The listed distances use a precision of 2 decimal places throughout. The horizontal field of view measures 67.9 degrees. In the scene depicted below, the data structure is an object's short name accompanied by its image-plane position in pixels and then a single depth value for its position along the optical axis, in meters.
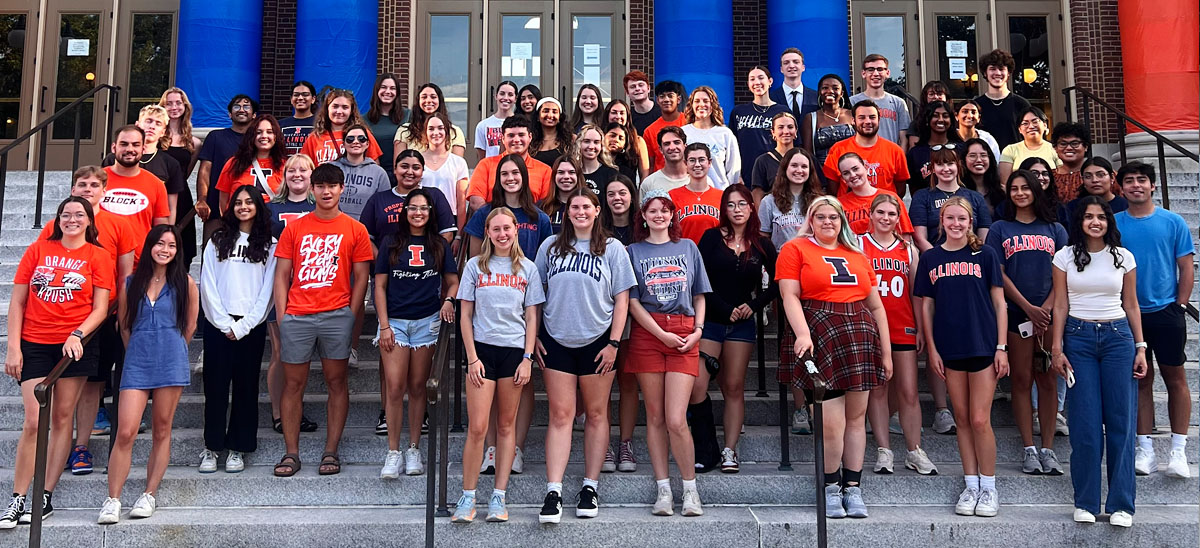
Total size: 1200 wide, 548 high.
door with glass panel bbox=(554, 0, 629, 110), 13.48
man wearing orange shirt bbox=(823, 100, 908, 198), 7.20
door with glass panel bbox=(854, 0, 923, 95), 13.55
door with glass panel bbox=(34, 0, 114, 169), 13.04
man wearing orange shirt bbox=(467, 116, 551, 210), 6.75
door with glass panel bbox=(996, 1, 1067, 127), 13.52
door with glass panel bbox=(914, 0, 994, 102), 13.53
